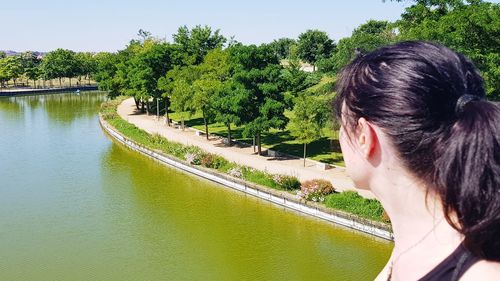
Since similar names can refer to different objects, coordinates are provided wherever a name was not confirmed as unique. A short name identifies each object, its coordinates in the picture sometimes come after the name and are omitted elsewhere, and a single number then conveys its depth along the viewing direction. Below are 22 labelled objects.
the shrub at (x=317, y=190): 15.26
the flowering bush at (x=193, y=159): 20.88
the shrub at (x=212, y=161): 19.89
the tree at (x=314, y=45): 47.53
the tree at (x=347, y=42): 15.20
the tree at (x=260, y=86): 19.69
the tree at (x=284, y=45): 69.12
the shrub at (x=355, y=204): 13.67
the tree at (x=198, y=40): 36.59
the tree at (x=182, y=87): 25.18
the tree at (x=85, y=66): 63.06
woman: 0.94
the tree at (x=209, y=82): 24.03
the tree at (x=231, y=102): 19.94
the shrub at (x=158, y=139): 24.92
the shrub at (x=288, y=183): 16.44
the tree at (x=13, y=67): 58.38
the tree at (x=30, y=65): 59.38
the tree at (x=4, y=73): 57.81
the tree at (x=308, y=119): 18.50
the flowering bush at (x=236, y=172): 18.30
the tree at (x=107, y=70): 41.36
